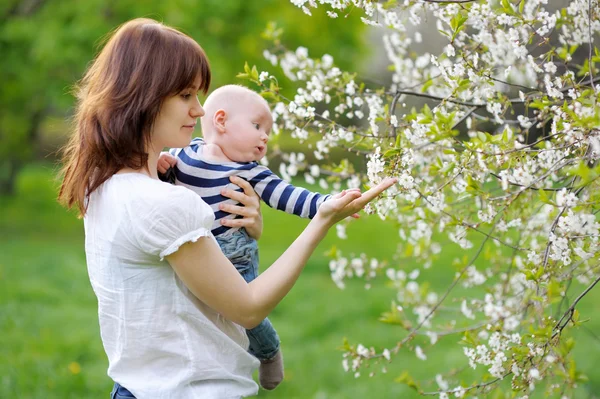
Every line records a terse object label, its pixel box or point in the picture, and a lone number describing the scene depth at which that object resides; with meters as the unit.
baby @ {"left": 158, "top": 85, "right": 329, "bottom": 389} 4.74
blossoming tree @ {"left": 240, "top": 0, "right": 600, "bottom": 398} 4.92
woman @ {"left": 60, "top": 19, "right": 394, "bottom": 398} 4.14
